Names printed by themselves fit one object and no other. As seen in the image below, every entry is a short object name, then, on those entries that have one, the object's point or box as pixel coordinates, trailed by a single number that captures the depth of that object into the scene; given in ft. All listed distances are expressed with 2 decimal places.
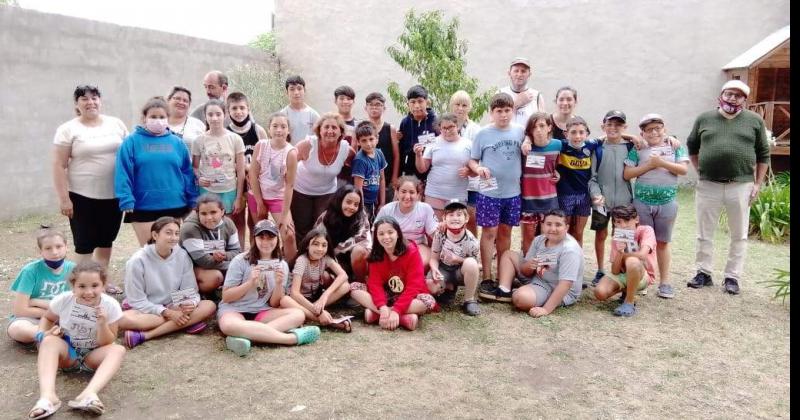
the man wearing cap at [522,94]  18.56
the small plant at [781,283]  15.78
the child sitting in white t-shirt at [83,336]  9.96
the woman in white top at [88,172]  14.05
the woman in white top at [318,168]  15.57
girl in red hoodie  13.82
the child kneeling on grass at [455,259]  14.64
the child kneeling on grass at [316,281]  13.39
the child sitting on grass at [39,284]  11.66
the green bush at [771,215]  22.98
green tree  27.53
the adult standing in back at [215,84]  18.33
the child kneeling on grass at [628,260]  14.88
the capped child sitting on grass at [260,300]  12.36
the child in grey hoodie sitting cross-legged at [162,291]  12.55
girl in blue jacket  14.05
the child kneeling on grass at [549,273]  14.55
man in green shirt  15.94
